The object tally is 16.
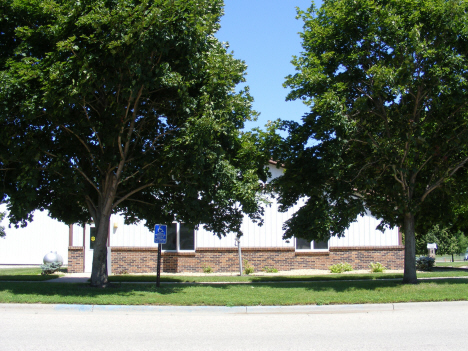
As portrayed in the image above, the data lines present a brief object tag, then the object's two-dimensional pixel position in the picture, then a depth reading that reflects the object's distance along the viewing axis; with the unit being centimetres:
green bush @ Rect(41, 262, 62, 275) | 2075
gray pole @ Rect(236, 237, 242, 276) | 1941
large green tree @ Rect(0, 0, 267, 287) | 1066
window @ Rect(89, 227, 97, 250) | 2167
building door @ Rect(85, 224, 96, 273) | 2138
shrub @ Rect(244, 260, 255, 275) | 2038
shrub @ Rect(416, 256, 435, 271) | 2325
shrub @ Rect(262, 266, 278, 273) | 2070
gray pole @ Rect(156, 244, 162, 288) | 1382
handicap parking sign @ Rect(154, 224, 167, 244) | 1357
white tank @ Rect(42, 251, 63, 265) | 2170
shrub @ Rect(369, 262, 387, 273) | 2089
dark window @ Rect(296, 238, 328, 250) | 2166
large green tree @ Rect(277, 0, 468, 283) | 1257
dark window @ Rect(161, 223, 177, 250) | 2123
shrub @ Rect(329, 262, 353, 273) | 2073
